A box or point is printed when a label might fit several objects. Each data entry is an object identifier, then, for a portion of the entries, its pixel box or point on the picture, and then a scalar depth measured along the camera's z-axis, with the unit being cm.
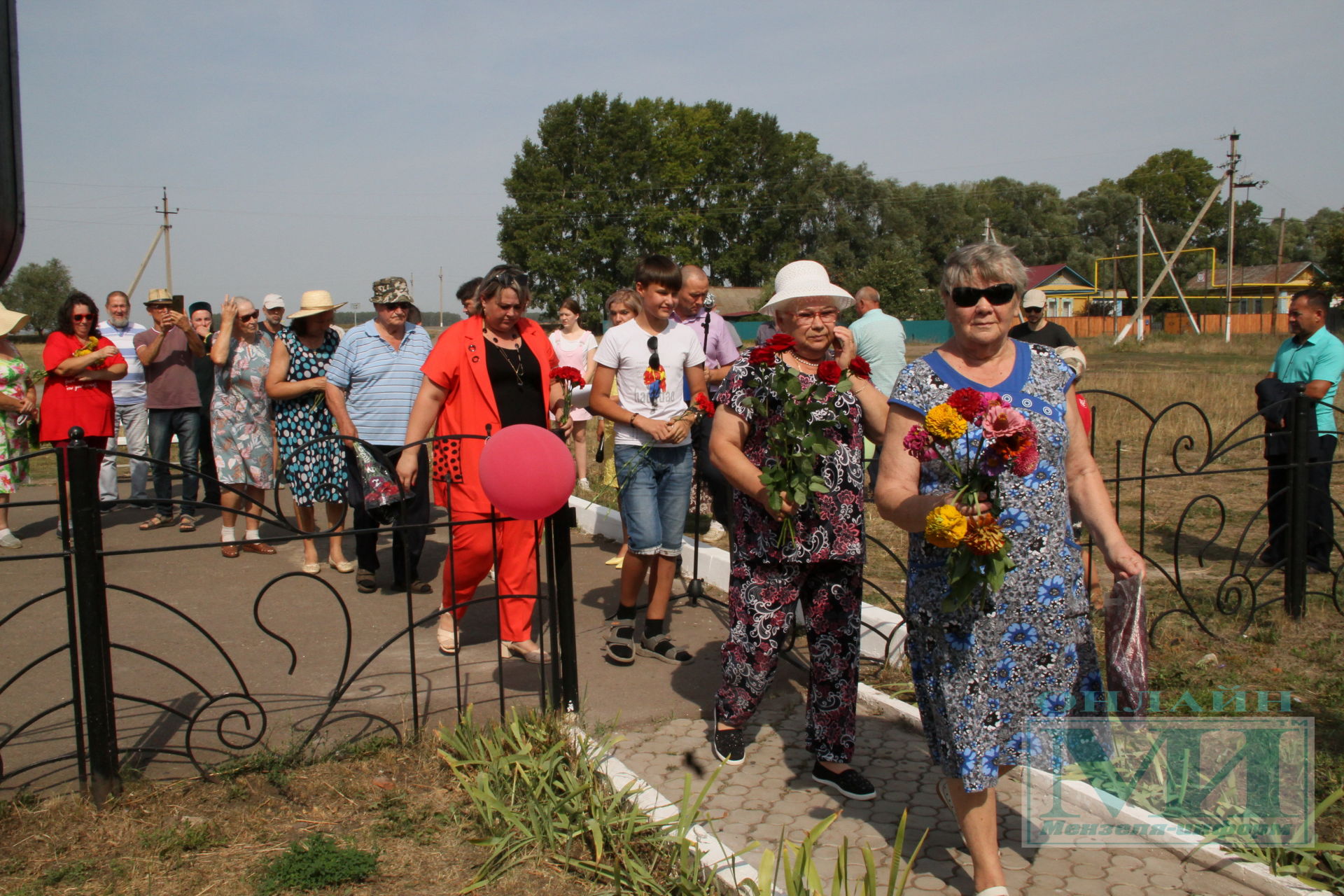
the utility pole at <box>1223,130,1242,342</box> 4325
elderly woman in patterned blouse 342
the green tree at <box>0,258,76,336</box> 5706
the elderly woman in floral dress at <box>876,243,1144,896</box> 271
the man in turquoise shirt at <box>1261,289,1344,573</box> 585
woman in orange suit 460
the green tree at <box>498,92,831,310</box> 5559
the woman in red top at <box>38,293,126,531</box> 733
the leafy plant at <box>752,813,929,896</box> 242
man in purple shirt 556
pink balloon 342
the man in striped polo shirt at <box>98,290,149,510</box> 864
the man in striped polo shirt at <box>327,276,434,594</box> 590
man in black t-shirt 671
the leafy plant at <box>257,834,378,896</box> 285
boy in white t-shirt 473
